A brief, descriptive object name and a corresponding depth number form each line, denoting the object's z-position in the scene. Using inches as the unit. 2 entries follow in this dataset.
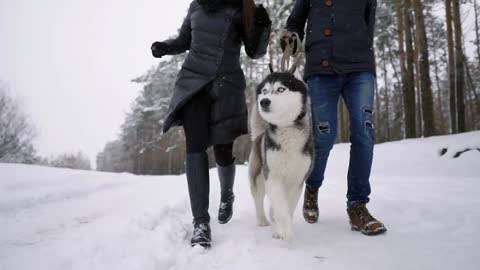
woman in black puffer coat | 108.5
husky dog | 104.3
